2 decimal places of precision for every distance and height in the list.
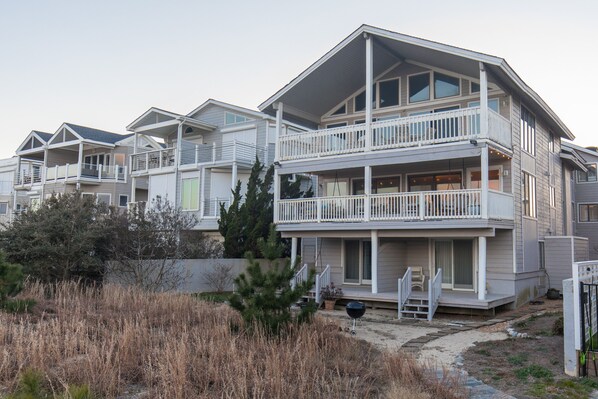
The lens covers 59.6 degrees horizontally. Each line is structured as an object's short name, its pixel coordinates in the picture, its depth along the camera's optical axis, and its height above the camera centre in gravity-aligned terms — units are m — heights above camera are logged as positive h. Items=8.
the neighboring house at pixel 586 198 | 31.58 +3.06
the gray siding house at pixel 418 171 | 16.20 +2.75
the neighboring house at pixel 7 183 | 47.20 +5.06
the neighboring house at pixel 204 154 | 27.72 +4.83
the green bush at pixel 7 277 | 10.51 -0.79
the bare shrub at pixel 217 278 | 20.77 -1.45
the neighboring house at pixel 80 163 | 37.38 +5.88
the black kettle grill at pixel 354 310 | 12.73 -1.62
